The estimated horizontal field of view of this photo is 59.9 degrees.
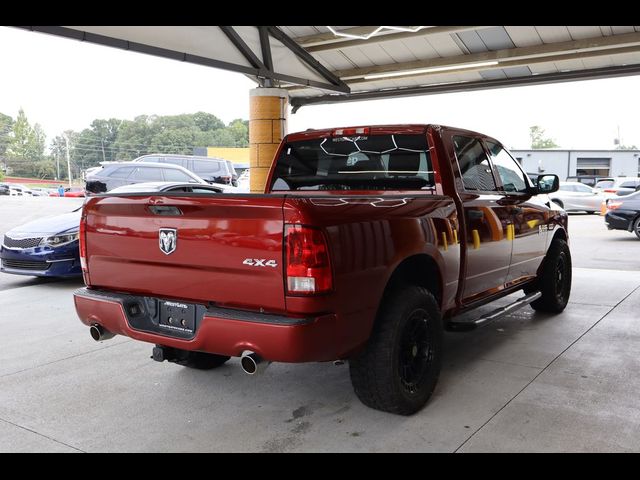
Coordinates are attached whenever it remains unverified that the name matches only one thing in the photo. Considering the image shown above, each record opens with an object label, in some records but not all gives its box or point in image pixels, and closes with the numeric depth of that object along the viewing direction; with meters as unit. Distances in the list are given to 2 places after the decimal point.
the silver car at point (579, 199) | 21.61
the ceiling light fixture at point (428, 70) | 9.83
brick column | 10.18
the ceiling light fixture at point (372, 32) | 8.14
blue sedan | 7.46
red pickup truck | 2.70
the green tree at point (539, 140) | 107.26
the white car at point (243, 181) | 22.16
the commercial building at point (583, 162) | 41.59
